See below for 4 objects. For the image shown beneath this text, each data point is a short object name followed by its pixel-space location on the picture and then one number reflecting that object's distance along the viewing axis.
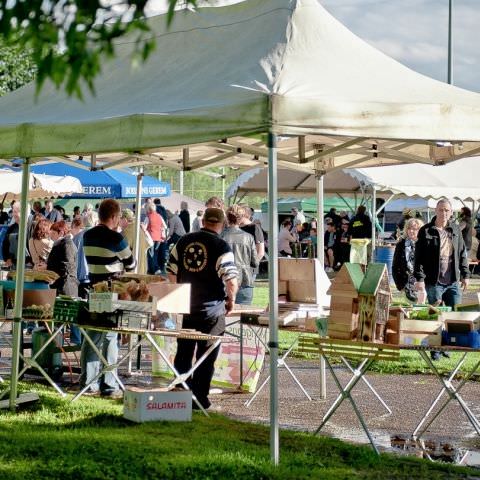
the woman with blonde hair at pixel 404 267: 16.22
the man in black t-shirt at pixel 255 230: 15.28
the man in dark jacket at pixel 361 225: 29.70
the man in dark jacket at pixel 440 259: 14.04
